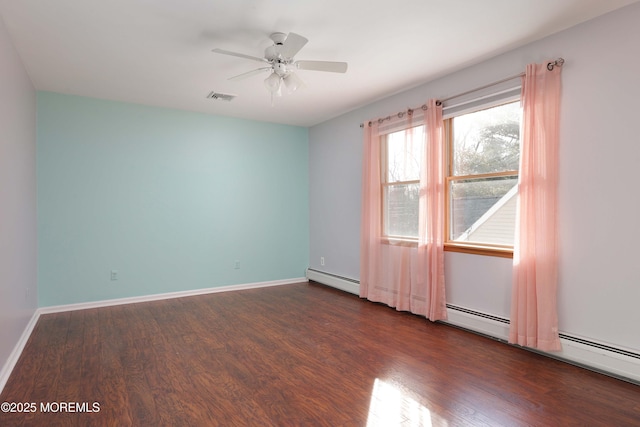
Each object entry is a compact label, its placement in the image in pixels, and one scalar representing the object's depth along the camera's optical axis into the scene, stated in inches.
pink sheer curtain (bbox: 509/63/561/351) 117.9
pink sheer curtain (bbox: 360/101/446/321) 157.2
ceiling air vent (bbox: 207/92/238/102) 182.2
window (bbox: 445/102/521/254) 136.4
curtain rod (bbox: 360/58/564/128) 119.0
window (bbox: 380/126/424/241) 171.9
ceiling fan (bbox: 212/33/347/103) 112.3
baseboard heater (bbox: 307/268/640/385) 102.4
